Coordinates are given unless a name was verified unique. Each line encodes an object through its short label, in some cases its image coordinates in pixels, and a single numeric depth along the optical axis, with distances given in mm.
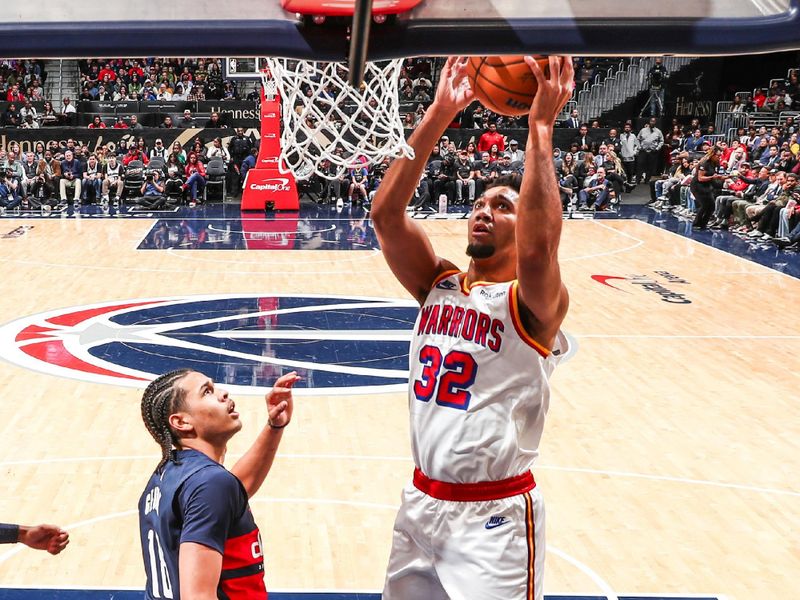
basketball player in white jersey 3166
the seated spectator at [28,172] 21047
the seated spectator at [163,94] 26609
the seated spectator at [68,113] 24516
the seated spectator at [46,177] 21453
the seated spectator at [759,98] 24094
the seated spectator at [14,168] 20684
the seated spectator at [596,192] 21453
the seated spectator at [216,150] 22391
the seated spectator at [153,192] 20781
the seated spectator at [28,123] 24078
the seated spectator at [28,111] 24469
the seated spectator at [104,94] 26641
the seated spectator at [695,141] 23281
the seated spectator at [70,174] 21766
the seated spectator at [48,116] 24375
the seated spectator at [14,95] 26594
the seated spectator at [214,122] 23719
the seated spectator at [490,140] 23156
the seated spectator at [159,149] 22422
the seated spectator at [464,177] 22422
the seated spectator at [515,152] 22281
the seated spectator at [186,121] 24016
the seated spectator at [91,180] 21812
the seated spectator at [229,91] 26734
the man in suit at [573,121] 24797
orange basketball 3141
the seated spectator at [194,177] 21875
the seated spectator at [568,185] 21391
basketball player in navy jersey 2629
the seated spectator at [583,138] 23203
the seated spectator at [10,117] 24250
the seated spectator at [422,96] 23750
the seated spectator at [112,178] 21781
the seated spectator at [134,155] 22078
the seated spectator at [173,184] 21938
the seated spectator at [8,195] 20500
